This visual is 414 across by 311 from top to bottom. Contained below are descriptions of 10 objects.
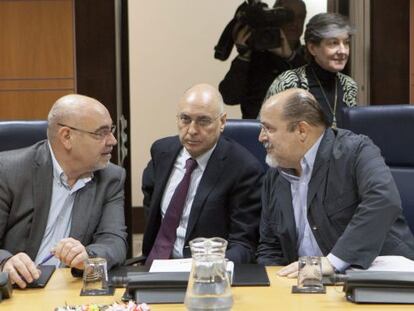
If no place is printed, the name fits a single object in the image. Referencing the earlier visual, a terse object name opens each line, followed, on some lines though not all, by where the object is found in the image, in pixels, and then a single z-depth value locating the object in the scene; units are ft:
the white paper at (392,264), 12.13
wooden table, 10.69
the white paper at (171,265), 11.99
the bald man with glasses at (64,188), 14.41
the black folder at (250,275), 11.78
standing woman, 20.14
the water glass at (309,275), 11.45
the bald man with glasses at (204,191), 15.99
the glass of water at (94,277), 11.53
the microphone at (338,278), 10.96
